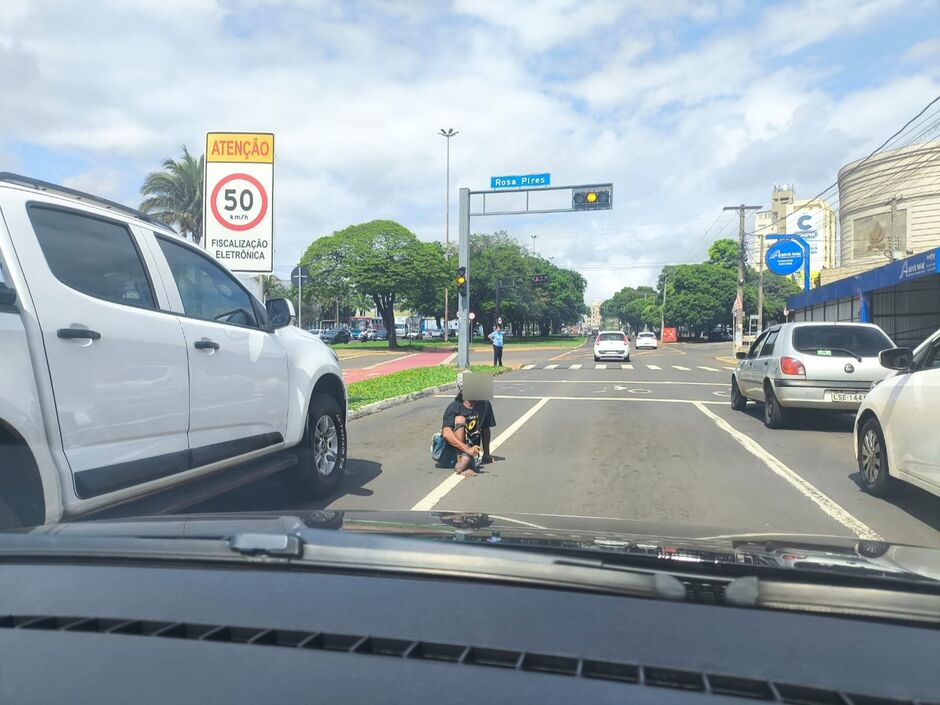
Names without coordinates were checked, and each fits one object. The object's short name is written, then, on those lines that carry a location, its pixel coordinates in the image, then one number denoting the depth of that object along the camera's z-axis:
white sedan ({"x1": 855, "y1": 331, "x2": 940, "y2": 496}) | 5.68
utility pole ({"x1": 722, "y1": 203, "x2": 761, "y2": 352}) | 42.06
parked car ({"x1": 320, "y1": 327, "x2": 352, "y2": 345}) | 42.97
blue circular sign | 32.34
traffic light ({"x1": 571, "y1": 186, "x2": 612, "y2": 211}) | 24.28
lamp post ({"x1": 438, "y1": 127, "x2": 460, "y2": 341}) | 63.00
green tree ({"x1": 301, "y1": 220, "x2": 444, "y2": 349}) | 47.53
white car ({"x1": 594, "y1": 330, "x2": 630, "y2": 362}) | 33.81
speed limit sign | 10.91
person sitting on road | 7.64
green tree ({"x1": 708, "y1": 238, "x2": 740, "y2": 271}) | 95.12
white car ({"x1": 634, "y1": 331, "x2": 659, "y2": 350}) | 55.75
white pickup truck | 3.43
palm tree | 36.22
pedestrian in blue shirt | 27.91
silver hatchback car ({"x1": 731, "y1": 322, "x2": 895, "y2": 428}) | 10.60
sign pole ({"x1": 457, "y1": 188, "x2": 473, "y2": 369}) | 25.17
